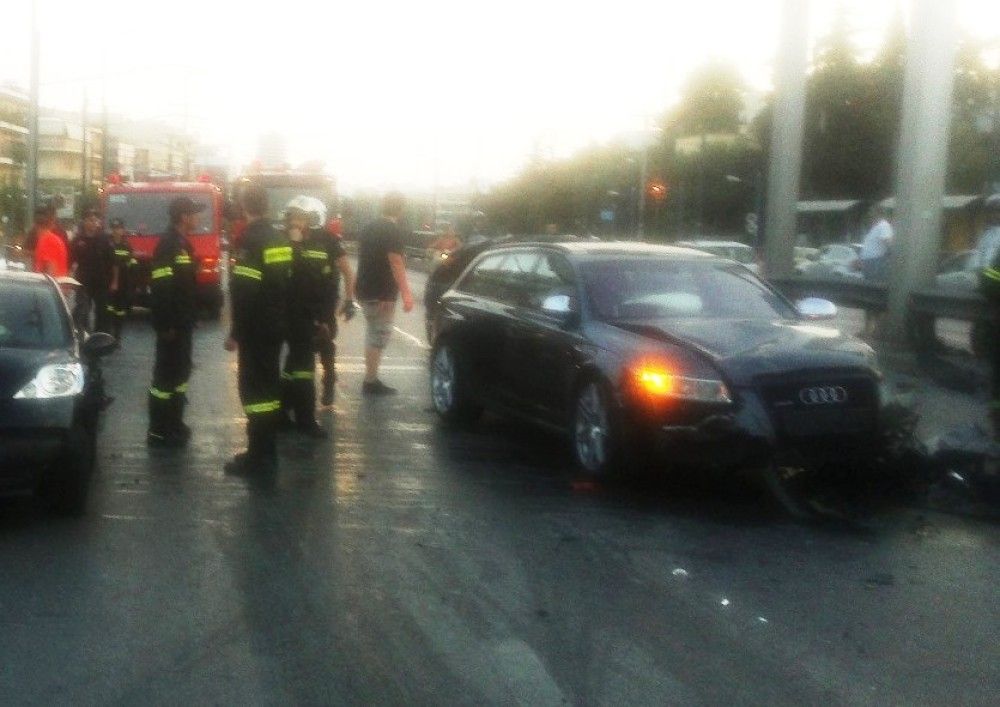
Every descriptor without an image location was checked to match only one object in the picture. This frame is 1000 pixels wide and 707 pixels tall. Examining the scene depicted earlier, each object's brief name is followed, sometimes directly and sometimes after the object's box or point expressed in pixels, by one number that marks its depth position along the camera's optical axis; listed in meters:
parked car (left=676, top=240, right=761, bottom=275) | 39.16
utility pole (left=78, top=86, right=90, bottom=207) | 54.30
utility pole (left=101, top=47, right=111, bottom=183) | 49.15
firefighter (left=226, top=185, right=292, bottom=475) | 10.69
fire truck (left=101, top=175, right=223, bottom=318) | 29.94
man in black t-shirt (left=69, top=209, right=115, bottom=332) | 20.69
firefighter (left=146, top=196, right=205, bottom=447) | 11.90
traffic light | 41.34
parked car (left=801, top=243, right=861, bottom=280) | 44.28
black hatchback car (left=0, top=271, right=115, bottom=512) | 8.73
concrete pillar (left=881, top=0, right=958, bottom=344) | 17.61
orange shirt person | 20.97
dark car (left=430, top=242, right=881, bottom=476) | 9.68
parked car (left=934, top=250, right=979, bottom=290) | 29.30
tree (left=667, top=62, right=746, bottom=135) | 106.56
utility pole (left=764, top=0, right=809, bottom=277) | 21.84
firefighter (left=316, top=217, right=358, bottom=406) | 13.84
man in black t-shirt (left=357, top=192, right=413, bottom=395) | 15.37
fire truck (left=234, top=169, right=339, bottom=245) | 40.38
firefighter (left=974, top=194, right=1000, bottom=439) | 11.02
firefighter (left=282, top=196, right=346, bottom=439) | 12.33
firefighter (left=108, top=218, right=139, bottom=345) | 20.91
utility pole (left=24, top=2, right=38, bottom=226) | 35.73
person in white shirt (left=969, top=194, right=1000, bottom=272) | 17.92
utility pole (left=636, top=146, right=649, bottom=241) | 59.08
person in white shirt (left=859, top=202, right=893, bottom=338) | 24.22
